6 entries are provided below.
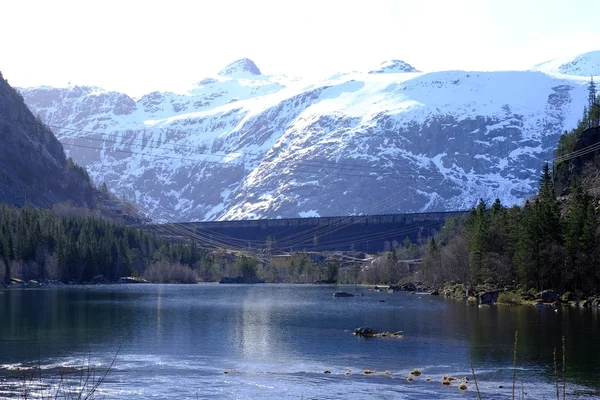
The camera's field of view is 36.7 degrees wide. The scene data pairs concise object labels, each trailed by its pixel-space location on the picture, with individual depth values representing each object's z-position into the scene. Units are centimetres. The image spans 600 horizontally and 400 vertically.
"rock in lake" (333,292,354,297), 15438
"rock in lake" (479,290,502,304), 12321
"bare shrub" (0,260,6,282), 17200
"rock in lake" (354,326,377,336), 8163
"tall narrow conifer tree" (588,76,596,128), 17338
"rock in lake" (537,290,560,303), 11575
